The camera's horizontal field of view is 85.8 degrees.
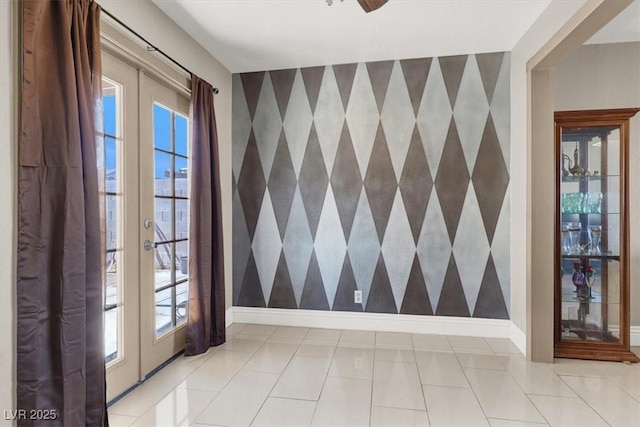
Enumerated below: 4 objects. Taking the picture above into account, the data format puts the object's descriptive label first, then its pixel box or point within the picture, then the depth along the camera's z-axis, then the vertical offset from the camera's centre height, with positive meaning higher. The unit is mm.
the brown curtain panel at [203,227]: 2773 -117
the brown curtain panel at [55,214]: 1501 -1
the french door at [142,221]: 2139 -52
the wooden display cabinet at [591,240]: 2699 -231
